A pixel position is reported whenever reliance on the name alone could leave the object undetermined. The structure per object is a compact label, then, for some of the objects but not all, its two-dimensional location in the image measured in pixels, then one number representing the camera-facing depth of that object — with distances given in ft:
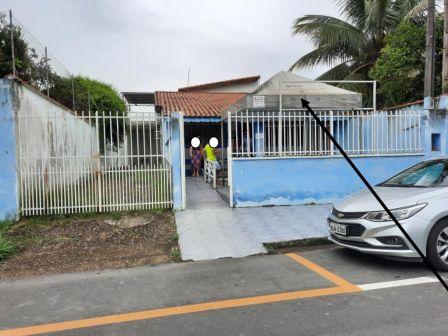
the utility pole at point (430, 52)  33.42
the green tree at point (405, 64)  42.01
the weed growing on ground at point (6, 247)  21.33
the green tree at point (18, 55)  28.14
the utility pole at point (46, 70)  37.65
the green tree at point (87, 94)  43.33
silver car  16.55
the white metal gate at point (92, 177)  27.43
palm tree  54.75
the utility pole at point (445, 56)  33.27
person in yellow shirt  41.32
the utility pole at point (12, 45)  26.78
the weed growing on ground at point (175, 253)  20.98
